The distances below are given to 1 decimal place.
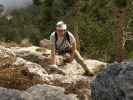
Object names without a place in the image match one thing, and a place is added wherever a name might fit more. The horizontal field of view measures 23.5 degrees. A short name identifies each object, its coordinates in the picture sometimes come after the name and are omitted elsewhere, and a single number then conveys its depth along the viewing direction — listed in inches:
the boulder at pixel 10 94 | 100.3
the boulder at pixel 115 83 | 82.2
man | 225.0
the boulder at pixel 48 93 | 107.3
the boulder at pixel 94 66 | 219.5
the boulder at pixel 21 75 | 155.2
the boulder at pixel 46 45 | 334.4
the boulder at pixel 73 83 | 144.7
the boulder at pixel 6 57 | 184.3
